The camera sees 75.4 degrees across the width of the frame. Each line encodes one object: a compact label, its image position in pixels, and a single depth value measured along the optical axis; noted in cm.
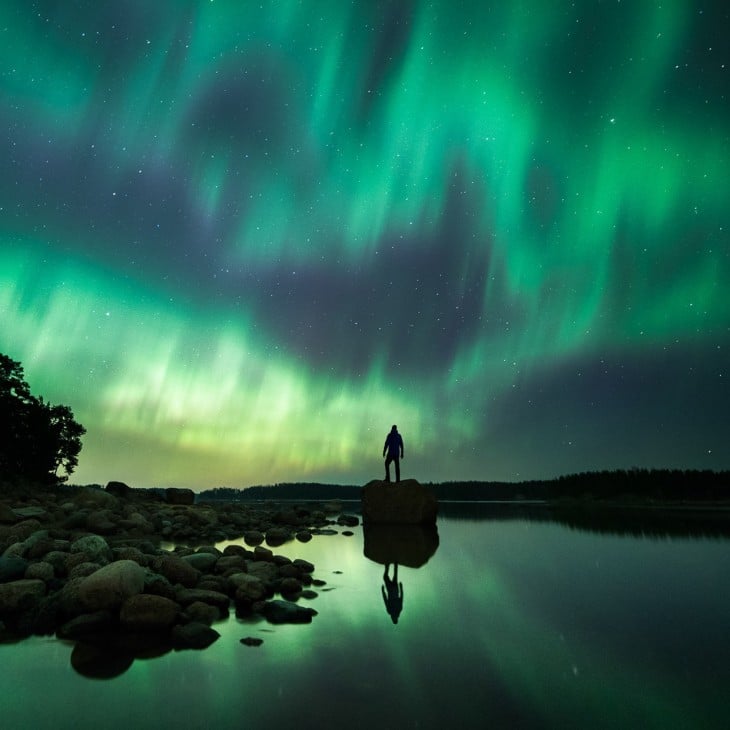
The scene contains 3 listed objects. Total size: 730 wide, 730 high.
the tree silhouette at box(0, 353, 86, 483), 2884
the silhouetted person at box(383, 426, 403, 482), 2317
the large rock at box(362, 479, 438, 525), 2147
